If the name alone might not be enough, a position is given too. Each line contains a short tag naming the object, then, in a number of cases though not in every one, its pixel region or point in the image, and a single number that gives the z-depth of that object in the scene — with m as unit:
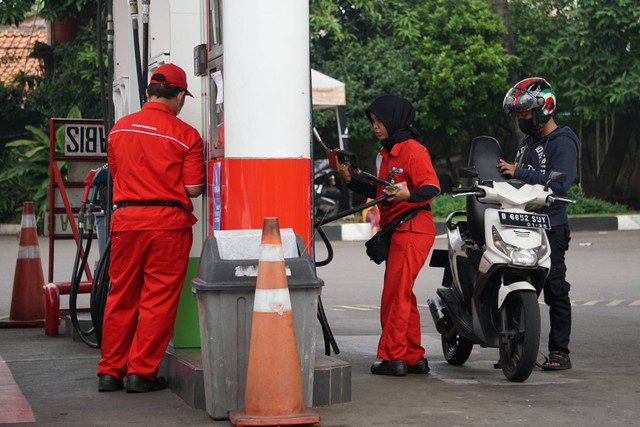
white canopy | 32.68
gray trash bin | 9.69
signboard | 16.67
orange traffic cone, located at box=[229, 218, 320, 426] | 9.33
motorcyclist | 12.58
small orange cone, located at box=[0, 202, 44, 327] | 17.26
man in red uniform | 11.10
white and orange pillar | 10.54
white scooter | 11.53
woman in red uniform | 12.12
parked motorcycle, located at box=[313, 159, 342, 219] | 36.87
